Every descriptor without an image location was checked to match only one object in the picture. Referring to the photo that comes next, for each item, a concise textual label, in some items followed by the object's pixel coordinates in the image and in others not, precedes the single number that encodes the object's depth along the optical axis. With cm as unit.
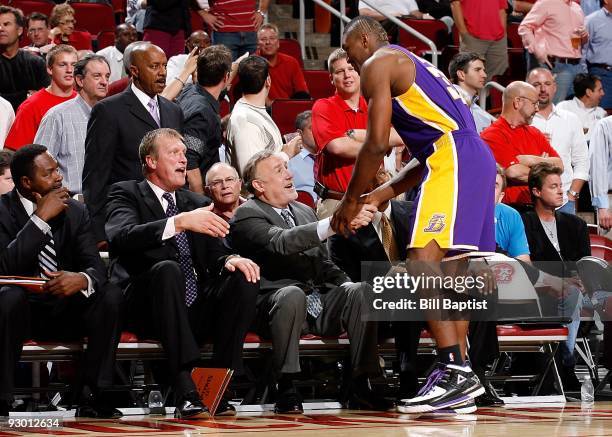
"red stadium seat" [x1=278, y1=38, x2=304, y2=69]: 2303
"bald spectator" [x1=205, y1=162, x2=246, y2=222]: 1283
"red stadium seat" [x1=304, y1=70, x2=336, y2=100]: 2247
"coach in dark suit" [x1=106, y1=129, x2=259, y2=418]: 1095
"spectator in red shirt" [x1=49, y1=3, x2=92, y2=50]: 2012
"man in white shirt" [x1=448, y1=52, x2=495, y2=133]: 1786
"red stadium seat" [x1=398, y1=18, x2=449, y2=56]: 2448
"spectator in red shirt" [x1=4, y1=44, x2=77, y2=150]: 1532
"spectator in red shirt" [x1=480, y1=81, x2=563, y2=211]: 1625
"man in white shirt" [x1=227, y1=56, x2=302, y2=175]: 1461
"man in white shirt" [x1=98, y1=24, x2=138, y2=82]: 1984
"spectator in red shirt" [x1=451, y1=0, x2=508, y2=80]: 2220
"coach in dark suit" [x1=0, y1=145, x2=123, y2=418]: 1062
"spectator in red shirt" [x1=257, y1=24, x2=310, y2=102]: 2072
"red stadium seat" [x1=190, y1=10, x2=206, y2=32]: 2366
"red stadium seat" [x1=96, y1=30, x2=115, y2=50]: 2173
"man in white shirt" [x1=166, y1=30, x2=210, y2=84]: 1819
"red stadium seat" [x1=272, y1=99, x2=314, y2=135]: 1934
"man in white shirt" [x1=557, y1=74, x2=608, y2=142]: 2134
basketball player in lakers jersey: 1043
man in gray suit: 1145
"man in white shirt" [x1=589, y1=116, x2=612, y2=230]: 1911
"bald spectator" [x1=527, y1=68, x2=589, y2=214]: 1862
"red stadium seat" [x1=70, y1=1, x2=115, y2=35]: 2283
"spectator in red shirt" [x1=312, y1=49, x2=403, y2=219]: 1341
